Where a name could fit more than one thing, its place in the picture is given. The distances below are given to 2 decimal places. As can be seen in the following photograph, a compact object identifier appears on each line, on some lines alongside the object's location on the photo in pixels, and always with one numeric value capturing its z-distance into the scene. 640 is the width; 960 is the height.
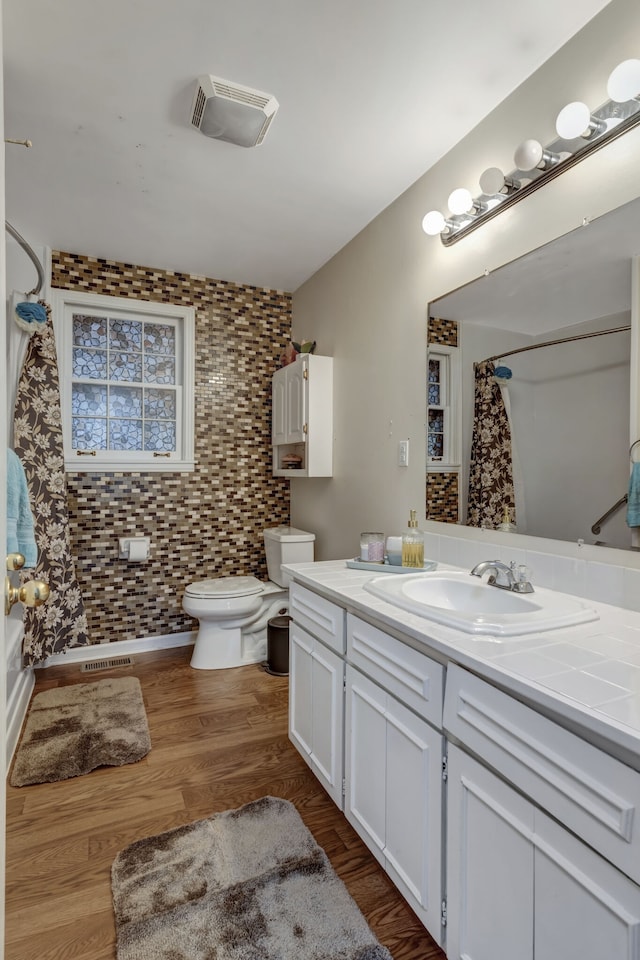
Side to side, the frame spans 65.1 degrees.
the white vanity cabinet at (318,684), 1.65
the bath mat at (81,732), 2.02
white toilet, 2.94
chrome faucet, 1.49
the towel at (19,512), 1.97
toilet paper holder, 3.12
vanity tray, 1.88
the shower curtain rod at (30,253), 2.20
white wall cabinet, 3.01
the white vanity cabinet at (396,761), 1.17
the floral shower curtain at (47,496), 2.66
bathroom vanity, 0.76
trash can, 2.93
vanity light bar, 1.30
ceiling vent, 1.71
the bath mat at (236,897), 1.25
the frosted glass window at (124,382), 3.11
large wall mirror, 1.39
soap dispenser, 1.91
